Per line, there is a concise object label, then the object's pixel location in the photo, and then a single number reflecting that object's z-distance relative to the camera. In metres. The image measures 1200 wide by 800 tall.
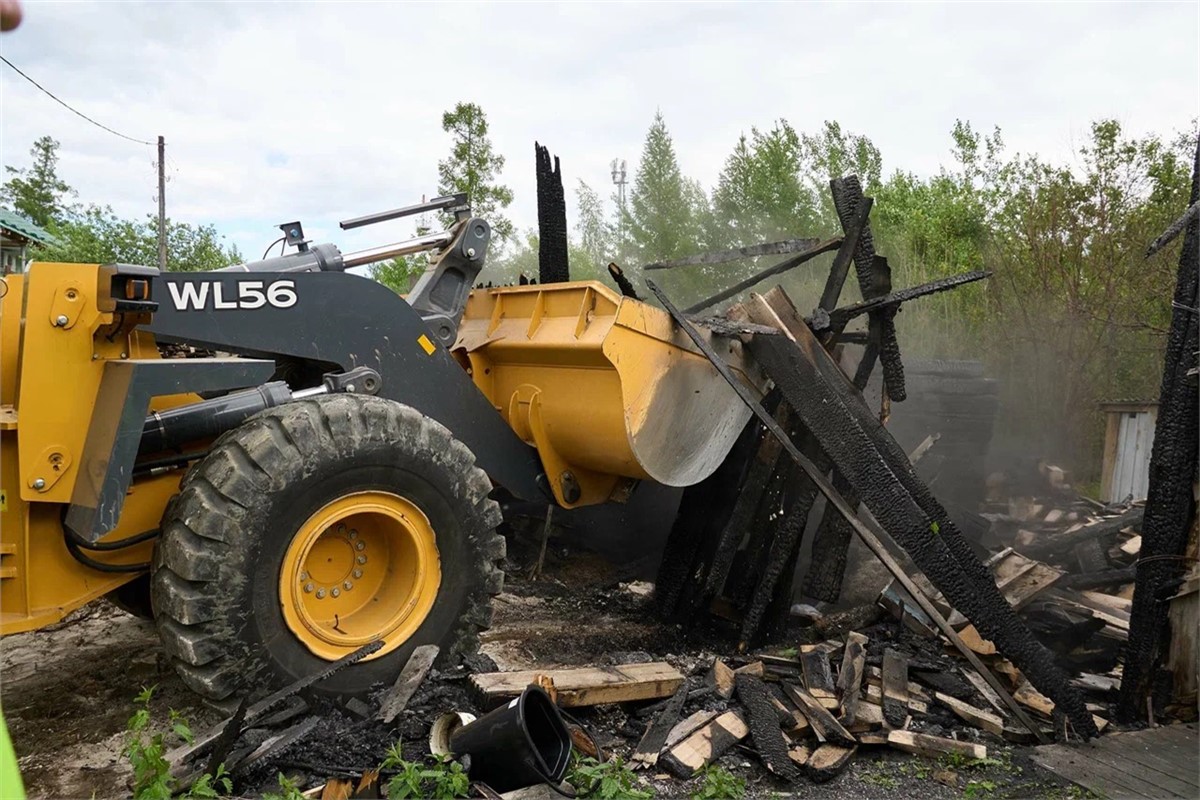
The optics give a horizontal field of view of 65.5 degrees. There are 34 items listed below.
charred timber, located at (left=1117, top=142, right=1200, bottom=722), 4.30
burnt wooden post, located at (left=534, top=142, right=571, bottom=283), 5.92
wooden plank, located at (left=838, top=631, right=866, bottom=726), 4.26
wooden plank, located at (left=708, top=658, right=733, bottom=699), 4.35
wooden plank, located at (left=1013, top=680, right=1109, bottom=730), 4.50
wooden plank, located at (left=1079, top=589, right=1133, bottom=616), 5.83
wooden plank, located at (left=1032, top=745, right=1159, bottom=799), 3.70
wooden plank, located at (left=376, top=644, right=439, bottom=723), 3.71
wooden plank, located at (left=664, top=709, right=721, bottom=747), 3.90
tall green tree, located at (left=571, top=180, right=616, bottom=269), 22.48
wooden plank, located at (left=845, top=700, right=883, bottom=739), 4.16
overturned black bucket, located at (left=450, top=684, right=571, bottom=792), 3.24
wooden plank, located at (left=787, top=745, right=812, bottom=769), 3.87
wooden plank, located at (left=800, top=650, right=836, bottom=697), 4.45
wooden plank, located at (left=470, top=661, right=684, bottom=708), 3.83
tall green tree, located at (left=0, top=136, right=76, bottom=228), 34.00
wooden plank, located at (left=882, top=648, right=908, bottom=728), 4.31
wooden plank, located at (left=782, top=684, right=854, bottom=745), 4.02
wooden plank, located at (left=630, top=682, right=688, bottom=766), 3.76
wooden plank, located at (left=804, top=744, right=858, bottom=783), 3.79
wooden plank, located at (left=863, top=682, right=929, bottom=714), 4.45
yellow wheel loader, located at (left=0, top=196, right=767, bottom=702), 3.46
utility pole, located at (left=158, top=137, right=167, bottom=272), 23.50
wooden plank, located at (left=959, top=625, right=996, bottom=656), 4.96
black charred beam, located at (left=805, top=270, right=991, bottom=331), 5.04
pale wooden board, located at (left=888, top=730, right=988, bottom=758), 4.02
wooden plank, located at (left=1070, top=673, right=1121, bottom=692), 4.88
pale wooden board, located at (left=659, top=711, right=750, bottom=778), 3.71
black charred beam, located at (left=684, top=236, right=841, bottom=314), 5.79
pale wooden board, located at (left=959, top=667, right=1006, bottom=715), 4.56
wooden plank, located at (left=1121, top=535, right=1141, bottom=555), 6.82
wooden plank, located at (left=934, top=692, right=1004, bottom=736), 4.34
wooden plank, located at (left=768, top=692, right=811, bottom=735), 4.10
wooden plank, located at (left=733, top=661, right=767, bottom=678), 4.59
